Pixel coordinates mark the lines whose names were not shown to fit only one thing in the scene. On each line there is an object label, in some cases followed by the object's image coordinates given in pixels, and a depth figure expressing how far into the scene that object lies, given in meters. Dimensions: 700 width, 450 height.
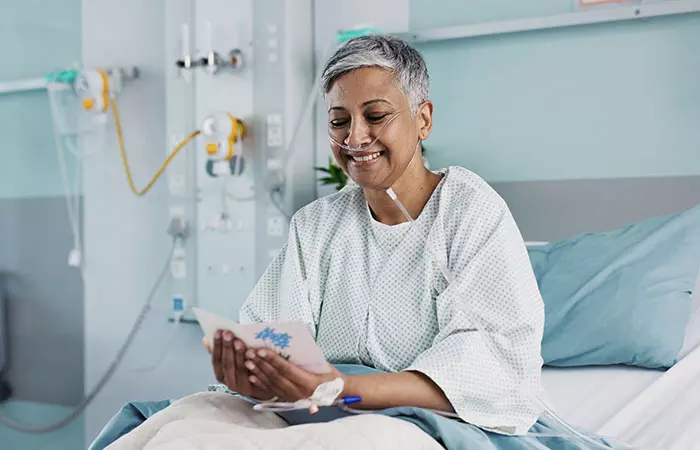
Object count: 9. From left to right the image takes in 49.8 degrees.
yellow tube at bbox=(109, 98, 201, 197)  3.03
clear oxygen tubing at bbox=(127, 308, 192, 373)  3.02
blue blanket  1.14
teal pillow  1.85
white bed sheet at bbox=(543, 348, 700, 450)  1.48
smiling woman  1.23
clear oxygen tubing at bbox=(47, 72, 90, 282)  2.80
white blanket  1.02
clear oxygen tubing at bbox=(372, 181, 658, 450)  1.29
